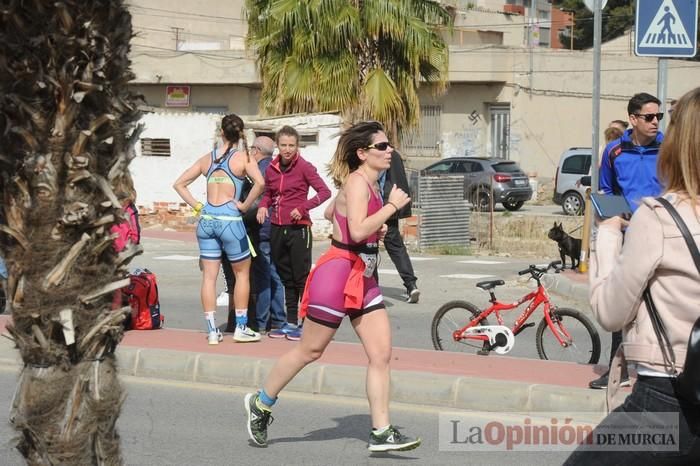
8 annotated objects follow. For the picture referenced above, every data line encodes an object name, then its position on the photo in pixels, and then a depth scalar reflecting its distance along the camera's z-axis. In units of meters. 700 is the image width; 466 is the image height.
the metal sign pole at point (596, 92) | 14.25
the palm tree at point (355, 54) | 23.00
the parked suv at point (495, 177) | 32.69
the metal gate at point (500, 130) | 41.44
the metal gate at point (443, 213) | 21.20
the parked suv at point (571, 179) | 31.48
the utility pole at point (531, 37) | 40.81
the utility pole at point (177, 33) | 47.74
